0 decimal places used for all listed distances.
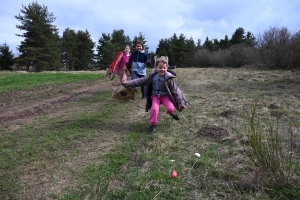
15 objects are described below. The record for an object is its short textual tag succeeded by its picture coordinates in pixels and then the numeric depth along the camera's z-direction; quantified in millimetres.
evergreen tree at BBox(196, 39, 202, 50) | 68788
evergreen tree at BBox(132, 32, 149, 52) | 59912
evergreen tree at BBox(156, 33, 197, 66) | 58250
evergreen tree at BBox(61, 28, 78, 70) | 46094
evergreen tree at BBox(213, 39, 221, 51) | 62250
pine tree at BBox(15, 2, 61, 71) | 35969
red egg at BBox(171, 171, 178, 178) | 2857
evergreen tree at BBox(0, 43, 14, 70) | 38375
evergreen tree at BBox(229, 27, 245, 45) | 51844
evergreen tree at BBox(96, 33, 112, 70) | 47312
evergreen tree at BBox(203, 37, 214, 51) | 62319
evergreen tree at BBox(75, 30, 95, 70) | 48875
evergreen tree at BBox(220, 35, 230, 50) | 59222
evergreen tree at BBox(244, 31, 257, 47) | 50981
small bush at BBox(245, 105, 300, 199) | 2395
